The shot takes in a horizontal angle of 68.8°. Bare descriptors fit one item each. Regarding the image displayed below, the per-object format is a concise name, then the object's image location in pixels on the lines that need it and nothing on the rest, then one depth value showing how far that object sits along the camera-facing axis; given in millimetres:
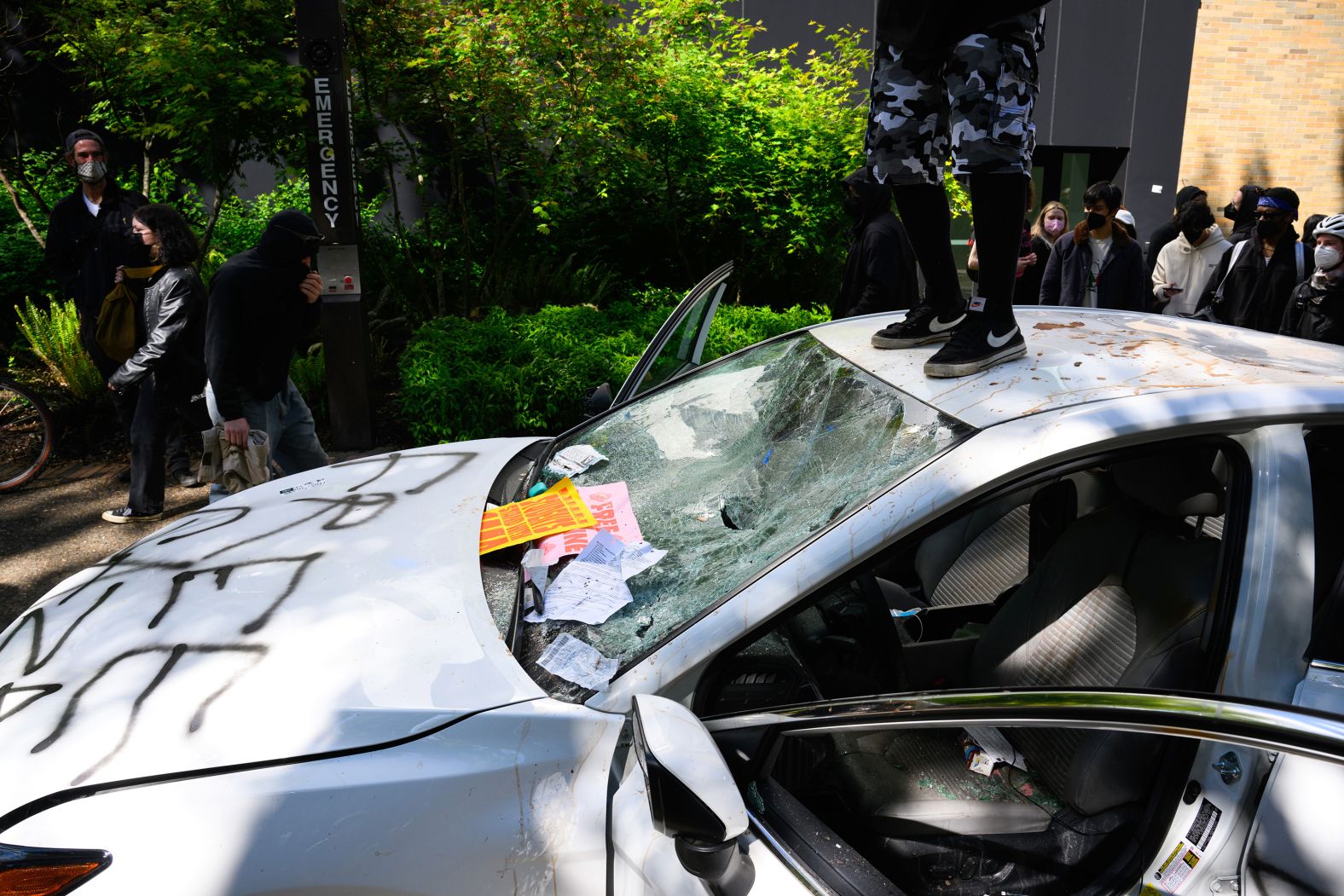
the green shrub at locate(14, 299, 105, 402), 6586
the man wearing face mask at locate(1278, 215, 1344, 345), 5156
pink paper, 2230
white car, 1580
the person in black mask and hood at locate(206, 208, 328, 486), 4328
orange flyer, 2320
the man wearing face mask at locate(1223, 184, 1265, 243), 6895
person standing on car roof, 2451
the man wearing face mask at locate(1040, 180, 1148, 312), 6500
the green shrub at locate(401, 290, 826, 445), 5594
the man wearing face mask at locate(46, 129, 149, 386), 5734
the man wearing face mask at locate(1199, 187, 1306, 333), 5926
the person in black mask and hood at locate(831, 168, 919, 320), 5457
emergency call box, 6355
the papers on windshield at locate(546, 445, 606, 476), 2695
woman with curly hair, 4938
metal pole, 6117
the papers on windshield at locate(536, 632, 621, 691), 1803
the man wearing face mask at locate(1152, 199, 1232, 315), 6918
